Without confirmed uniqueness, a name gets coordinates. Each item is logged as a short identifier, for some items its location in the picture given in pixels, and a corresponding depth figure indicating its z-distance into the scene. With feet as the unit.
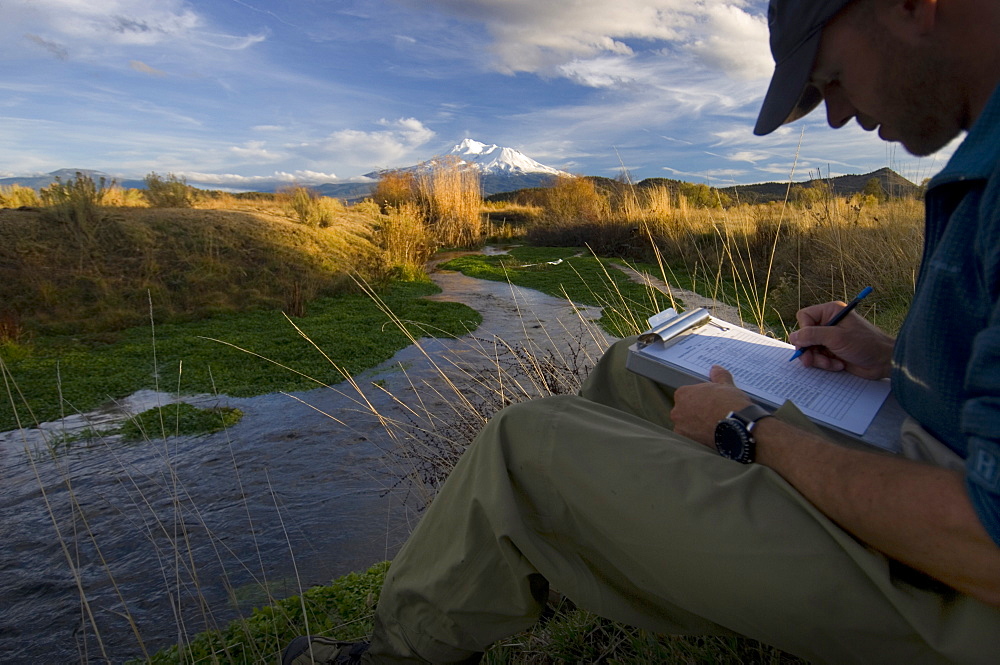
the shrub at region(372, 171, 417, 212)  52.85
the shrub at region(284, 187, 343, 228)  36.14
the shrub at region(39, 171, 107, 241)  24.73
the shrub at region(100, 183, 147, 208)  35.65
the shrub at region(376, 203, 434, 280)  30.31
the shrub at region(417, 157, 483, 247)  49.42
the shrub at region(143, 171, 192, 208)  39.45
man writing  2.53
